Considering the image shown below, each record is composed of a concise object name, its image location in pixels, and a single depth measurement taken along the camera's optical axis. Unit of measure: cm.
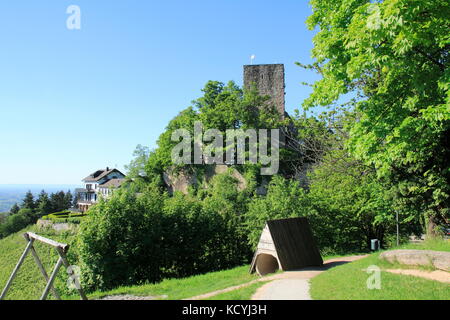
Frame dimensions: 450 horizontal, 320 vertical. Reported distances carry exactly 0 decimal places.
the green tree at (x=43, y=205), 7262
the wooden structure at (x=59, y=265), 916
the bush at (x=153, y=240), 1608
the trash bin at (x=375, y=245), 1789
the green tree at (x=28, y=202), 7431
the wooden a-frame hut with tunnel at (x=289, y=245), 1409
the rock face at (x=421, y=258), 955
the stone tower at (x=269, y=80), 3850
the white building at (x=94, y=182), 8113
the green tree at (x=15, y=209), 8083
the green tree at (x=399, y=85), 837
